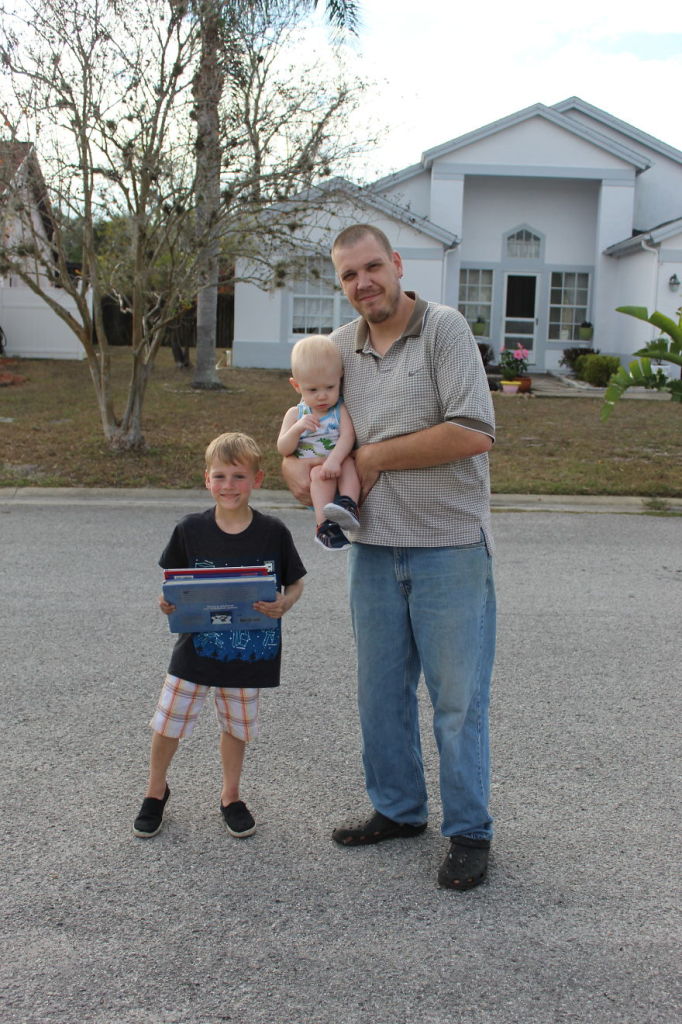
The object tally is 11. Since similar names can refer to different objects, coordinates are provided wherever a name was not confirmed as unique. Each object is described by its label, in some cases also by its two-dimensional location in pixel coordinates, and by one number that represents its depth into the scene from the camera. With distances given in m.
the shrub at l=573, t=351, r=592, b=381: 24.29
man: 2.92
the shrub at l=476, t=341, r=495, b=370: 25.47
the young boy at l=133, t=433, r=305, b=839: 3.30
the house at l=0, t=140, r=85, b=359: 9.86
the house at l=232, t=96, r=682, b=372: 25.19
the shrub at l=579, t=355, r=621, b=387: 22.90
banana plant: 11.53
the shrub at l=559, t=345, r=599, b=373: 25.92
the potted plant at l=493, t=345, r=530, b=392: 22.18
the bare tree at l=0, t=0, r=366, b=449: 9.65
